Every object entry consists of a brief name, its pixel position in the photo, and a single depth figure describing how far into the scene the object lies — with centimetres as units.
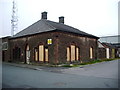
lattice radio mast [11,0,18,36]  2933
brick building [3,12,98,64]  1382
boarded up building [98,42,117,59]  2374
